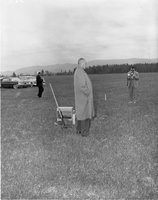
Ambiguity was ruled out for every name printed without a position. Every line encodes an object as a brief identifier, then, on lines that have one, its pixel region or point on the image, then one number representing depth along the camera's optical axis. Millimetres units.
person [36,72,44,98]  19259
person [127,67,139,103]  14731
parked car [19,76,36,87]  33875
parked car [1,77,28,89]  33244
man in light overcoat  7486
